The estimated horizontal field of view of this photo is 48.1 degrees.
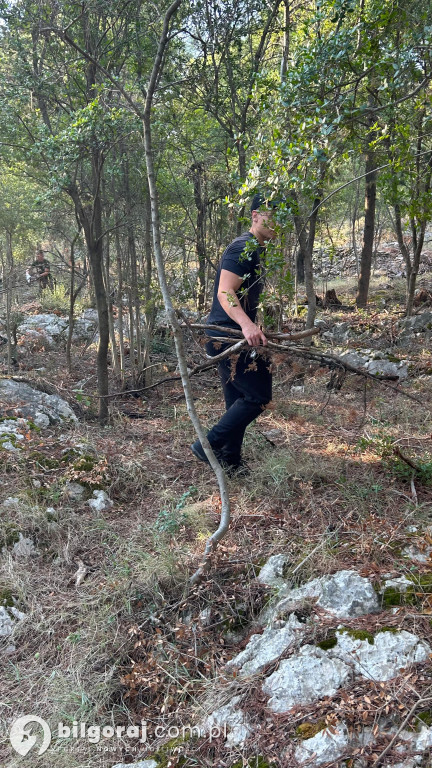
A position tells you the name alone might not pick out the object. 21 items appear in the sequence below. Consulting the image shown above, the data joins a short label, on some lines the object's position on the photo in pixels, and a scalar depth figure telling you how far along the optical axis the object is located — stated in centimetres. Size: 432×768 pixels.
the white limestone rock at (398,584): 221
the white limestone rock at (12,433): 400
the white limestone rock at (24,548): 303
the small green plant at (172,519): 296
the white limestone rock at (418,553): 237
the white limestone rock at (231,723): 182
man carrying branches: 291
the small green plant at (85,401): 543
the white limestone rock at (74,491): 351
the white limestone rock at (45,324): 904
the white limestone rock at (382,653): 186
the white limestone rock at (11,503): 329
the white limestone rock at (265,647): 207
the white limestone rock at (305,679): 186
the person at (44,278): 1202
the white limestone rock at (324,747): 164
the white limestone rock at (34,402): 480
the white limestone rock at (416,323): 822
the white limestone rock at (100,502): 351
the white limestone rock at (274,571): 247
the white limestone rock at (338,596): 219
